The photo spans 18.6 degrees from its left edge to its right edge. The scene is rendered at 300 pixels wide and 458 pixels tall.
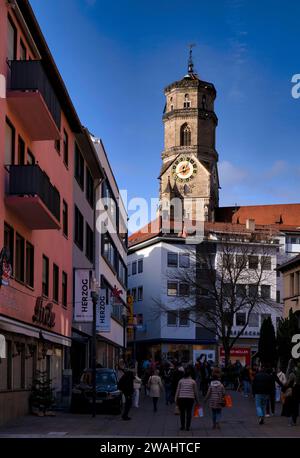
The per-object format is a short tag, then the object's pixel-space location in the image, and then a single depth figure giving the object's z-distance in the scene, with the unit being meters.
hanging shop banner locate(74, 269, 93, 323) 40.34
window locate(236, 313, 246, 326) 98.06
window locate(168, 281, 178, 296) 97.31
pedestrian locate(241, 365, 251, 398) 47.25
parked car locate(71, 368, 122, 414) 32.66
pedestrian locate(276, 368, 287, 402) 33.17
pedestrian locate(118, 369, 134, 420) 29.42
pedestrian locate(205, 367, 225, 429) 24.88
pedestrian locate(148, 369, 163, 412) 35.12
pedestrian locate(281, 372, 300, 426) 26.80
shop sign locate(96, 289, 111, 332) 47.22
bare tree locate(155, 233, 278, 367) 68.62
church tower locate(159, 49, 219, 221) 129.38
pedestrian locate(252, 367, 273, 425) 26.84
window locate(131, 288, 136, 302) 103.25
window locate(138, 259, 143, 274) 102.79
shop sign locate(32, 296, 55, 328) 31.03
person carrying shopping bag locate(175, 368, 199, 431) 24.22
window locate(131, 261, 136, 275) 104.33
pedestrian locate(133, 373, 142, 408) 36.78
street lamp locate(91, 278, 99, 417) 30.56
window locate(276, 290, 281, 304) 102.47
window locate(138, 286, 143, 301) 101.49
